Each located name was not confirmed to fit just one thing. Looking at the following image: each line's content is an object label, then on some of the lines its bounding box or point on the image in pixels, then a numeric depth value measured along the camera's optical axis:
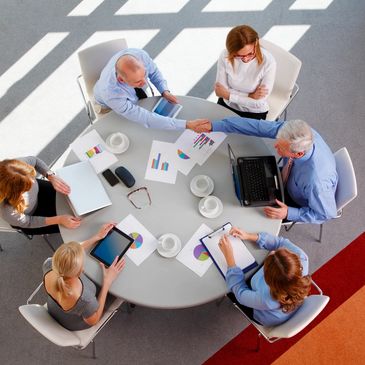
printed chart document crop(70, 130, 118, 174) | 2.71
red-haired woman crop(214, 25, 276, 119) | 2.77
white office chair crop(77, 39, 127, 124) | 3.12
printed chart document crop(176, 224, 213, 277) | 2.42
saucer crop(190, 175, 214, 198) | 2.59
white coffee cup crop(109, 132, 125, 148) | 2.74
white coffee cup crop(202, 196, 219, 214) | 2.54
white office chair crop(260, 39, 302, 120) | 3.14
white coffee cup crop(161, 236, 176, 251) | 2.42
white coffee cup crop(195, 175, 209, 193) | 2.59
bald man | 2.68
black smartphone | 2.64
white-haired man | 2.46
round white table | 2.36
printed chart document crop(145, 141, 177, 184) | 2.67
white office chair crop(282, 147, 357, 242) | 2.62
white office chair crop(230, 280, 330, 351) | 2.22
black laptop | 2.55
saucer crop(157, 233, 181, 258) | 2.42
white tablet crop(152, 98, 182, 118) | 2.90
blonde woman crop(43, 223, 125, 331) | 2.12
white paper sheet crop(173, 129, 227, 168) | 2.75
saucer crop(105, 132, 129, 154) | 2.73
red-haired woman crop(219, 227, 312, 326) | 2.10
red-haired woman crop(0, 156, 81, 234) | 2.41
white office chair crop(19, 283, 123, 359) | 2.23
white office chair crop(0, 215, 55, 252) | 2.70
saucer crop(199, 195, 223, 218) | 2.54
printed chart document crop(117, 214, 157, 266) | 2.44
